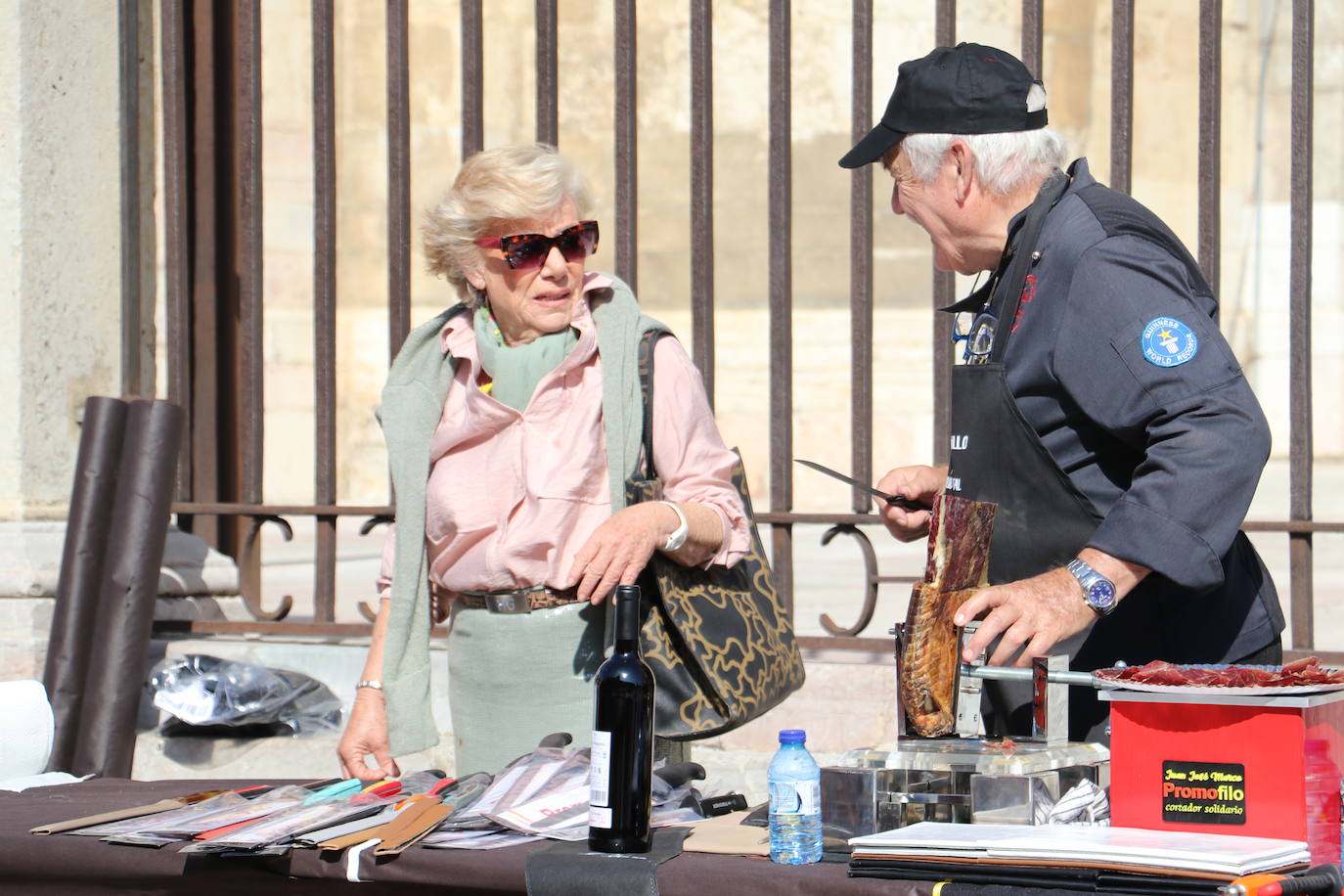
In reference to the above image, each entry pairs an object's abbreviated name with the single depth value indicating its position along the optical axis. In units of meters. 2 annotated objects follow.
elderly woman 5.80
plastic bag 8.66
